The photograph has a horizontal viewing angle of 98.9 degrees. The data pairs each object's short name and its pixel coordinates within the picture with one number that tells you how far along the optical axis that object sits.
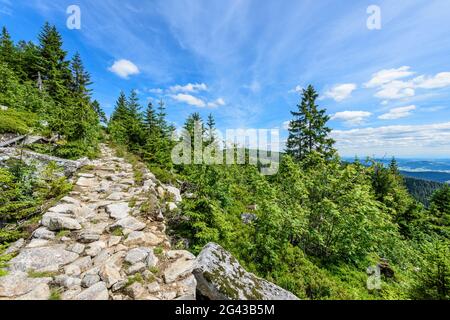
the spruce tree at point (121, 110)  28.39
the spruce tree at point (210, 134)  17.99
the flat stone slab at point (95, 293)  2.87
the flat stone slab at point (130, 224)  4.93
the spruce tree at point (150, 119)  19.97
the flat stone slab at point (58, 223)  4.62
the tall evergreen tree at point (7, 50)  24.12
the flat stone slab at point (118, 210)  5.41
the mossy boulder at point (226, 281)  3.01
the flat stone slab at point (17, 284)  2.86
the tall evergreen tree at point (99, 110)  34.08
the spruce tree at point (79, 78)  30.06
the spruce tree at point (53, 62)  24.47
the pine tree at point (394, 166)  34.16
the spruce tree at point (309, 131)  20.67
